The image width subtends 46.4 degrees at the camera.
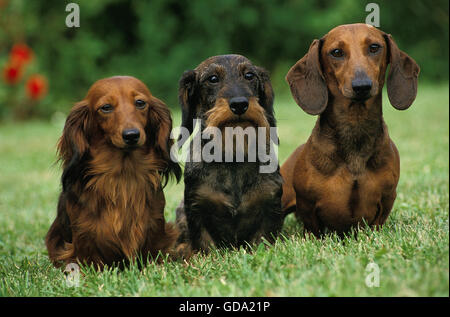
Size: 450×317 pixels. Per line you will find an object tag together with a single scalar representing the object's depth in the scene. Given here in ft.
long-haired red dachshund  10.96
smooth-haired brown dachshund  11.51
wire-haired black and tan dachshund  11.66
